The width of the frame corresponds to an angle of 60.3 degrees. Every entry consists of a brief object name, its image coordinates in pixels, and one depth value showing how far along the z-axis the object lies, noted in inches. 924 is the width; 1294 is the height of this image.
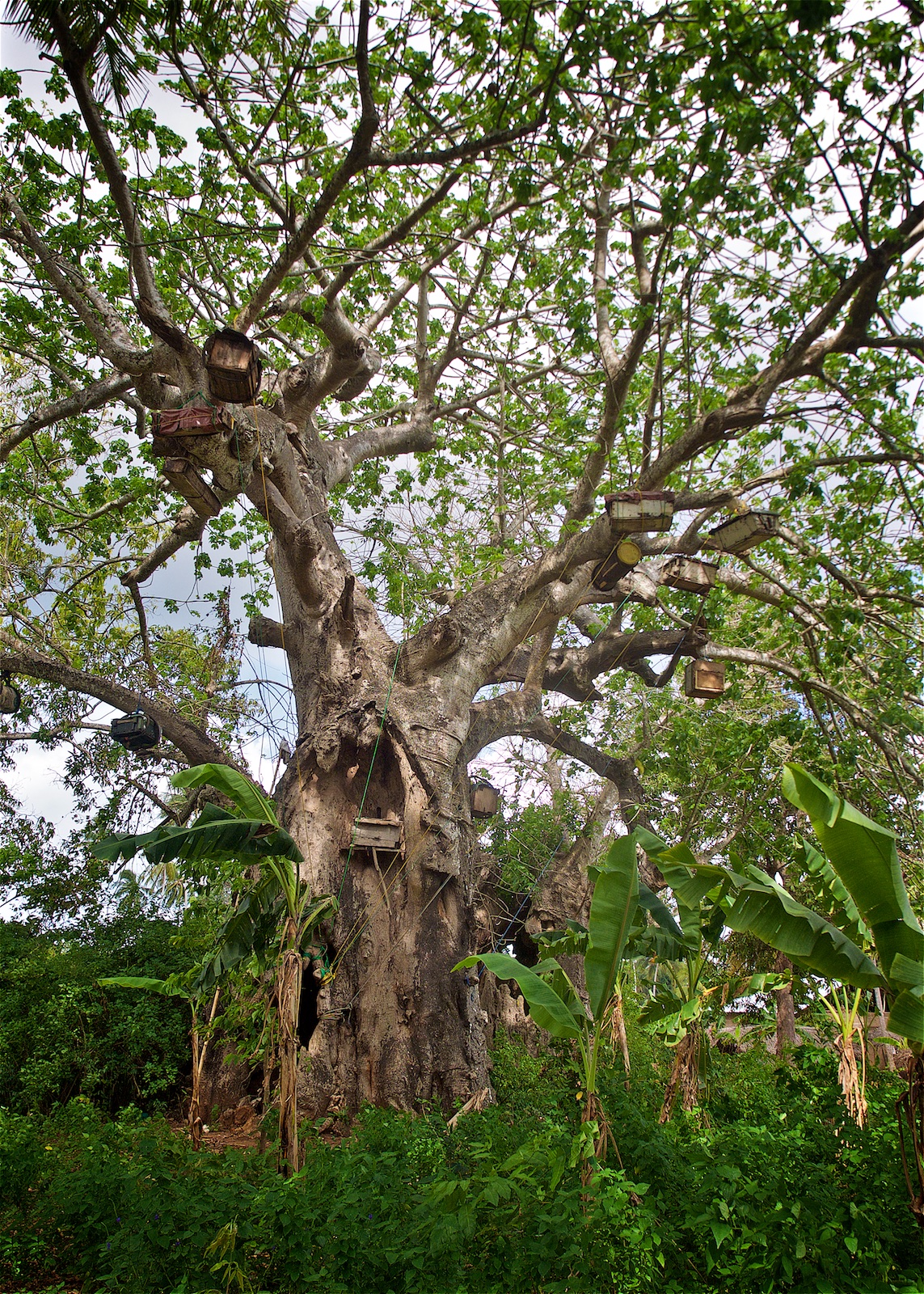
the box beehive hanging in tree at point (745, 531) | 258.5
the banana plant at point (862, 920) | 124.4
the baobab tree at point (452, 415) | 208.4
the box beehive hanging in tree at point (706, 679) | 295.0
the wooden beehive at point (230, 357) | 214.2
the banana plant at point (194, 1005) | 175.2
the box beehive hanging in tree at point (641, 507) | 251.1
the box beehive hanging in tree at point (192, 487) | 216.8
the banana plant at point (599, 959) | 148.0
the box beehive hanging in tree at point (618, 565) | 269.7
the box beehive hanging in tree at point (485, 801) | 373.7
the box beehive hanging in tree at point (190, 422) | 214.5
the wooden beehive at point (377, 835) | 247.1
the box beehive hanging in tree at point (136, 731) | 306.2
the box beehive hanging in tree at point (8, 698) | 331.0
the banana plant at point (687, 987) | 190.7
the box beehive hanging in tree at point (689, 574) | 277.0
